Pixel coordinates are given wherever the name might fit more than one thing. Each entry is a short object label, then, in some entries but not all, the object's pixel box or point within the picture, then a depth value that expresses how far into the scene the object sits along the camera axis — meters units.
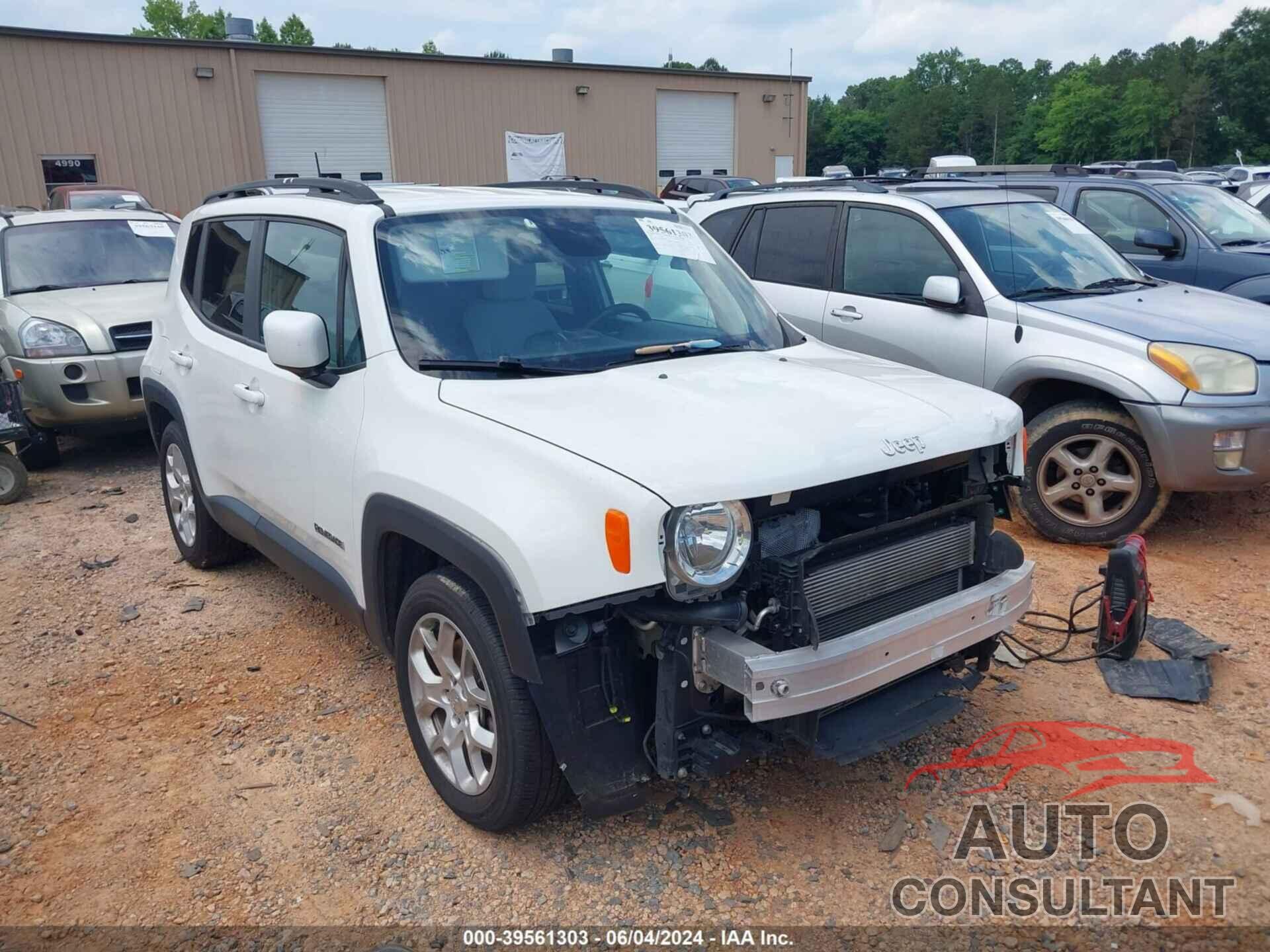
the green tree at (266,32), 71.38
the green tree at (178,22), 59.19
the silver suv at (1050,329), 4.86
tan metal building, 19.61
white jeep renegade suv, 2.50
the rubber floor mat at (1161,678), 3.75
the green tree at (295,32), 69.25
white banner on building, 24.94
